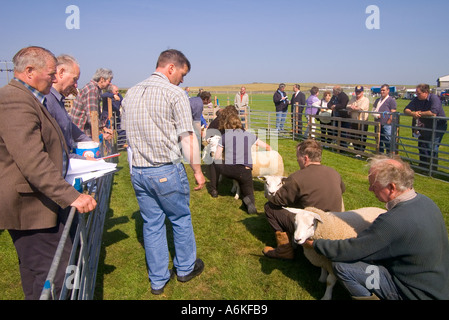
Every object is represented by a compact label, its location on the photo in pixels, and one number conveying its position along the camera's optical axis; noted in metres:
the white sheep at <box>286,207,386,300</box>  3.00
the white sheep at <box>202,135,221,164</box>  6.58
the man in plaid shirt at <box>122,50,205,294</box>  2.72
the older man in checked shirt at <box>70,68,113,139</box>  5.30
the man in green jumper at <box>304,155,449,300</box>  2.19
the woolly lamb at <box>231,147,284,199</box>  6.23
